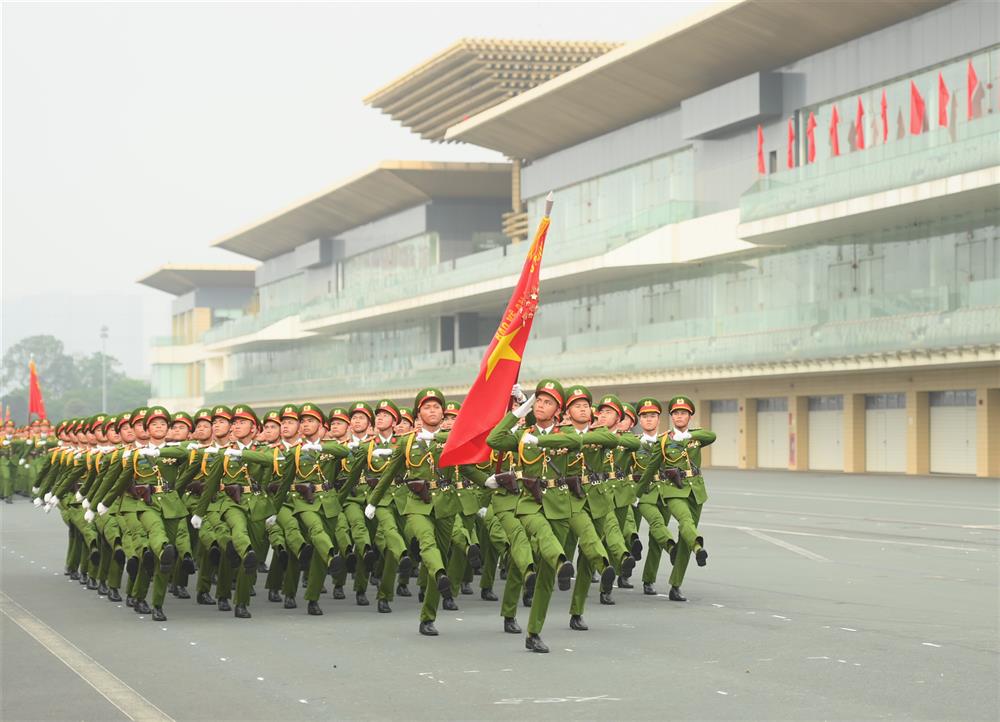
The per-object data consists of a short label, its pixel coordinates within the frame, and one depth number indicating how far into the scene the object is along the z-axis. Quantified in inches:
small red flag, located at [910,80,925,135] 1684.3
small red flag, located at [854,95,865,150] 1785.2
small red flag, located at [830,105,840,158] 1811.0
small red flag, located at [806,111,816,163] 1863.9
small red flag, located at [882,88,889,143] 1737.2
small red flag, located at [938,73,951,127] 1649.9
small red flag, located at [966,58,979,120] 1614.2
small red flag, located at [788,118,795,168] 1892.2
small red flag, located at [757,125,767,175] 1934.1
